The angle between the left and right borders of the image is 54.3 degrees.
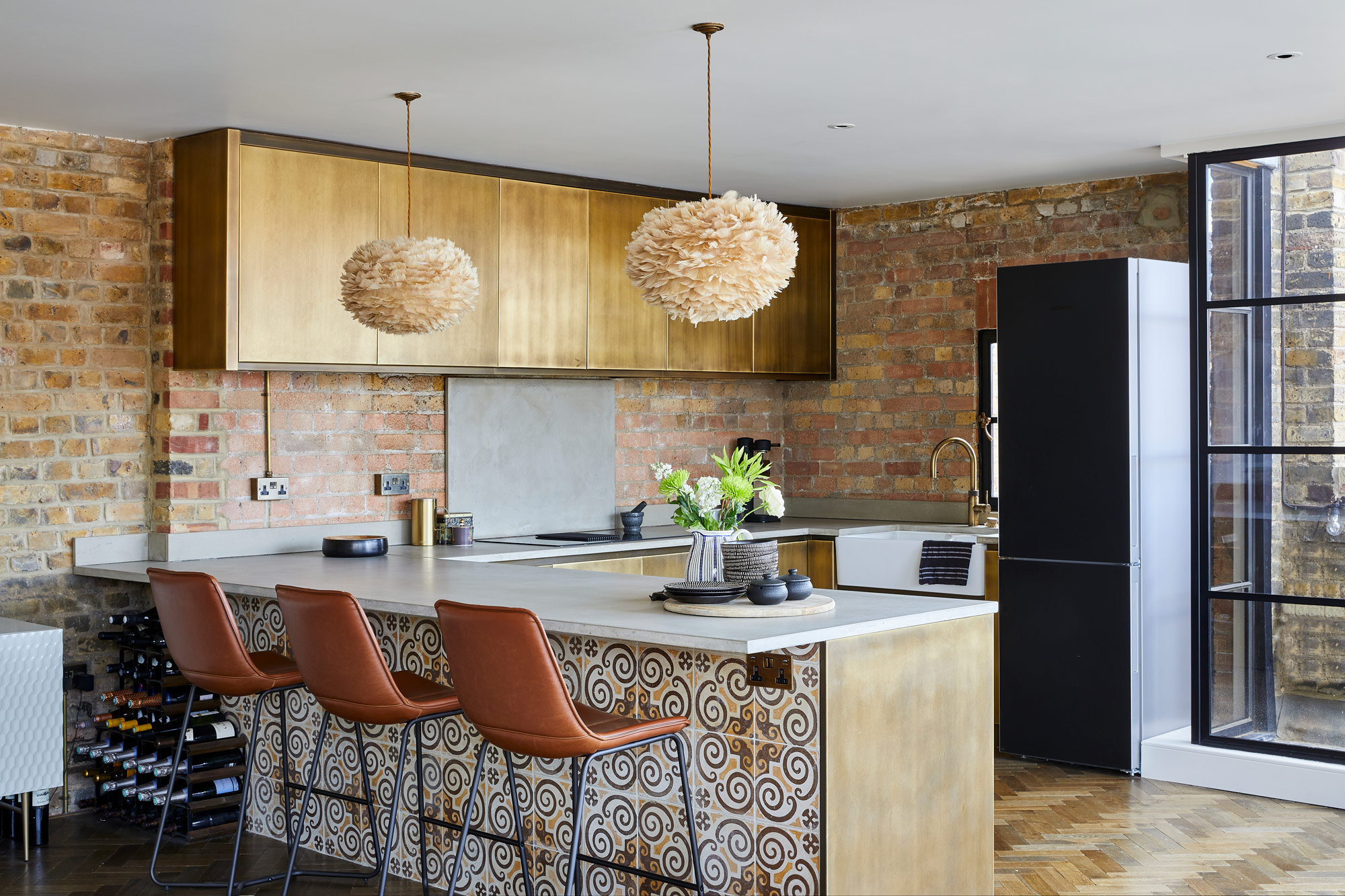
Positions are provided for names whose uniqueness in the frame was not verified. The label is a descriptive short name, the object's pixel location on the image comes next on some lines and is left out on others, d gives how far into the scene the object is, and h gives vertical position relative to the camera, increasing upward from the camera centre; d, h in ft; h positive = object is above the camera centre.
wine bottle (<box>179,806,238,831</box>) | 15.70 -4.48
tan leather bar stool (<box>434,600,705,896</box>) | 10.04 -1.93
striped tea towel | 20.10 -1.78
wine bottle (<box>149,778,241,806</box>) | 15.74 -4.14
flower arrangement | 12.50 -0.47
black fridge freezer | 17.54 -0.84
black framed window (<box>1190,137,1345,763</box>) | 16.57 -0.02
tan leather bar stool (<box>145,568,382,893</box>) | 12.92 -1.96
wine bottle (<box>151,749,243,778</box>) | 15.78 -3.81
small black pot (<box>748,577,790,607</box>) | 11.70 -1.30
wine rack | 15.84 -3.72
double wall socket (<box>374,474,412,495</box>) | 19.33 -0.53
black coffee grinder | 23.72 +0.02
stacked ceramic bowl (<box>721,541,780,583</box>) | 12.34 -1.07
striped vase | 12.51 -1.05
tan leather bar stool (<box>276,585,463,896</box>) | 11.58 -1.97
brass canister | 19.30 -1.05
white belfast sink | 20.71 -1.87
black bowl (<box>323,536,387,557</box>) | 17.43 -1.30
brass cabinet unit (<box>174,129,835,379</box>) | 16.63 +2.52
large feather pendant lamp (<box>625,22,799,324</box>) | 11.46 +1.69
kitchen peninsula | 10.94 -2.61
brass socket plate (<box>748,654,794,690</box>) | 11.09 -1.91
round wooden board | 11.43 -1.42
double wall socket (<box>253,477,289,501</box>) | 17.80 -0.55
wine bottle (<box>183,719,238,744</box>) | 15.90 -3.46
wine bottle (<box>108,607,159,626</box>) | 16.39 -2.13
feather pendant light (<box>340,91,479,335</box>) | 14.02 +1.77
